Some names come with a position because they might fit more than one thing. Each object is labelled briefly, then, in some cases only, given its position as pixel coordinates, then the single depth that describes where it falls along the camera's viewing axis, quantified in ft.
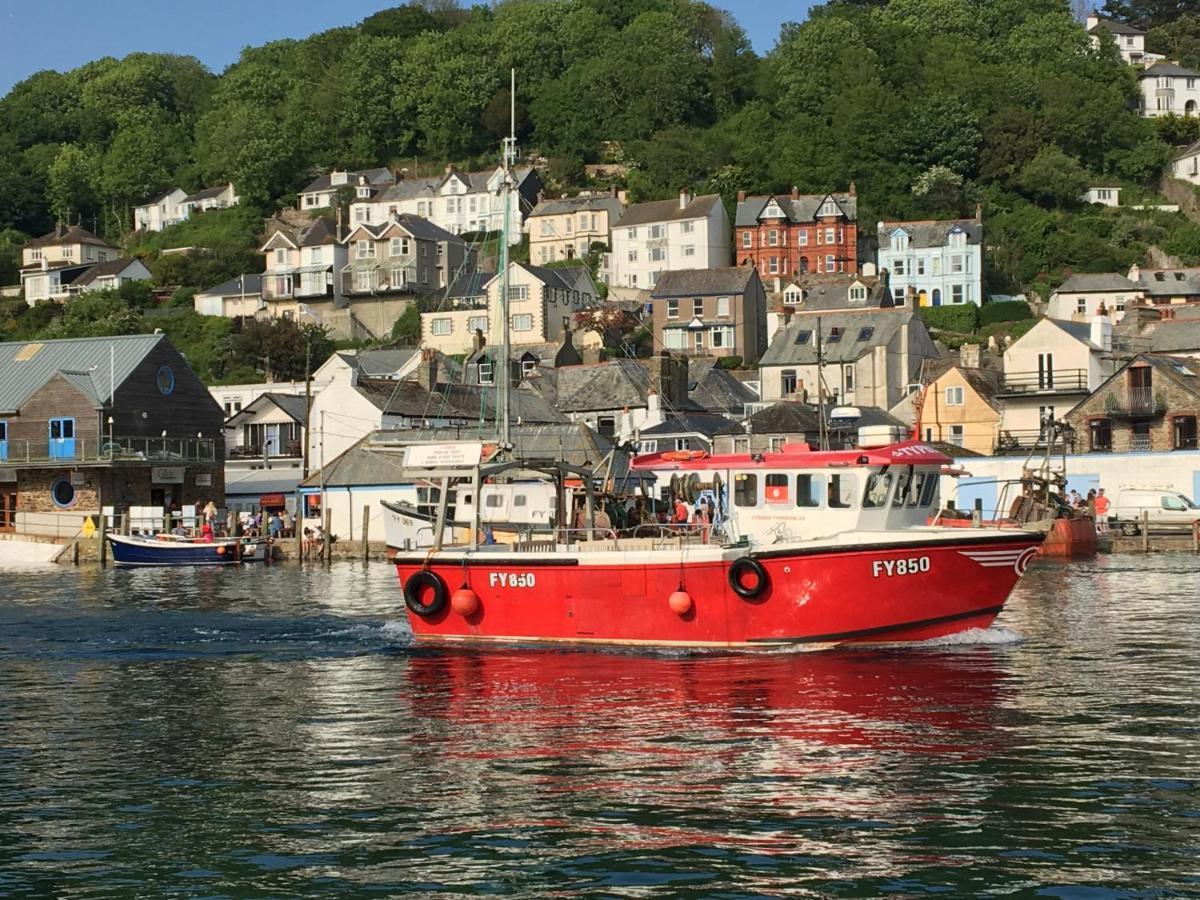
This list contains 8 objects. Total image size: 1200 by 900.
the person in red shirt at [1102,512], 232.32
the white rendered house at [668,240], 452.35
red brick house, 444.14
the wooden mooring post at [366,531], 226.99
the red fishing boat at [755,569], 105.09
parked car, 231.71
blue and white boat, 228.22
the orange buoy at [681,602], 106.73
